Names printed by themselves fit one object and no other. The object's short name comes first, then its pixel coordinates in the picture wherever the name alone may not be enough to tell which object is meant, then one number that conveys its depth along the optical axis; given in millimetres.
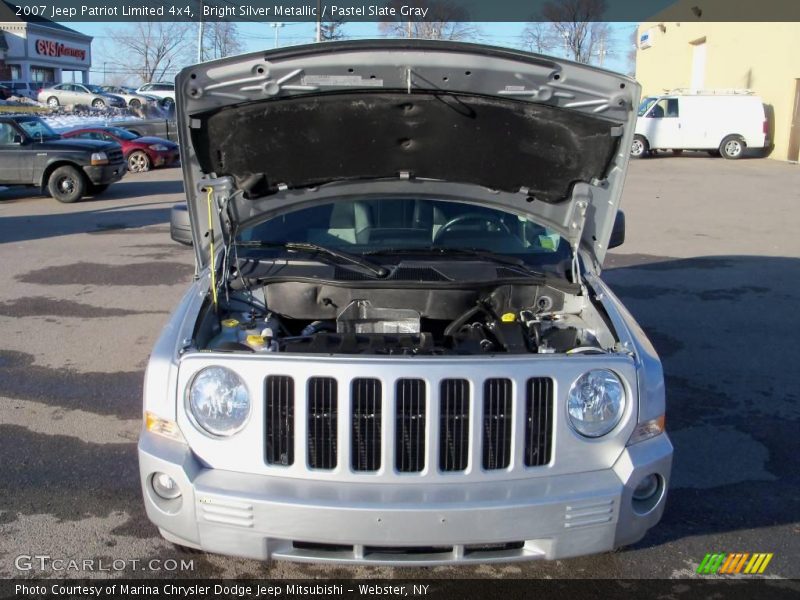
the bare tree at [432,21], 37344
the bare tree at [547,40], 43634
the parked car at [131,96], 41062
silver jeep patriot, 2939
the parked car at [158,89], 47619
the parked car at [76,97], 42531
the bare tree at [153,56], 66938
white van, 26422
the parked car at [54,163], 16016
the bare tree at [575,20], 46281
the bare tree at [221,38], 48125
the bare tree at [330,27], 37188
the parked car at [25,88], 45231
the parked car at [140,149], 21703
